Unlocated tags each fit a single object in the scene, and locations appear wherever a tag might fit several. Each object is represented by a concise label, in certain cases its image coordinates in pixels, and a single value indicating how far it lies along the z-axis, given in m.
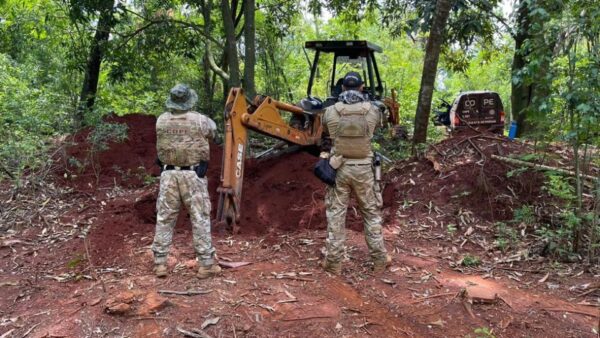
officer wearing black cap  5.55
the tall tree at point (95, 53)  9.08
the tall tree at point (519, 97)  10.82
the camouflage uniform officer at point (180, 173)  5.35
